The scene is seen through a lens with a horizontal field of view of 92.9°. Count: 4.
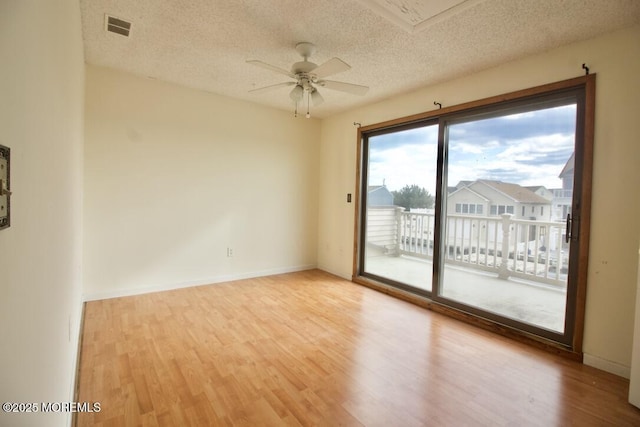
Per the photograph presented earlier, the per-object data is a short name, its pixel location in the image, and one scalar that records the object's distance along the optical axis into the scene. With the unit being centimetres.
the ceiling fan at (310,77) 245
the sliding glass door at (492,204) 253
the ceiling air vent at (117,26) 236
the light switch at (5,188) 56
